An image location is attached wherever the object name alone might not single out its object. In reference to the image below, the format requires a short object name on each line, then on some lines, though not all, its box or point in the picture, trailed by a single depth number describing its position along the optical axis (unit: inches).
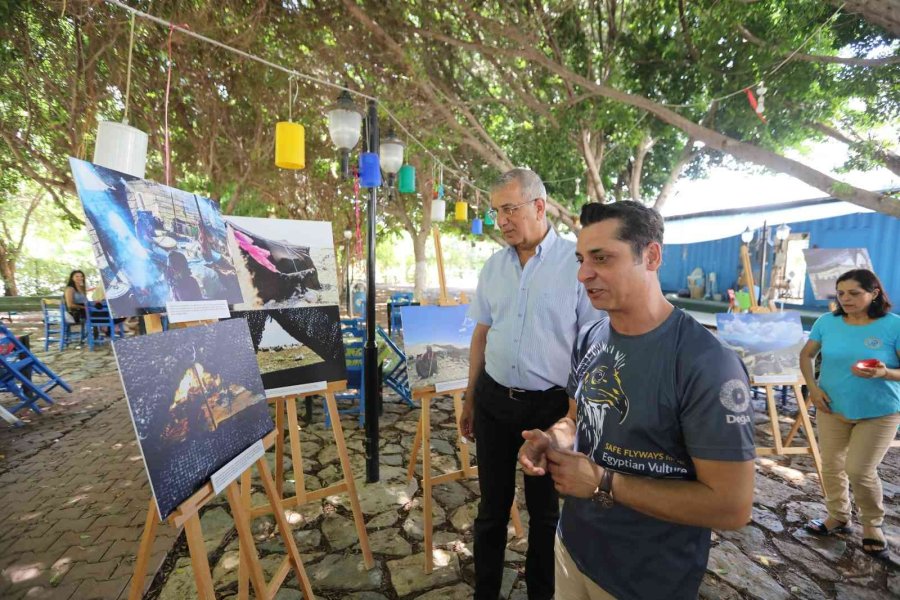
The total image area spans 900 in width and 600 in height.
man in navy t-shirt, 37.9
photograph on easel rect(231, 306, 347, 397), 97.5
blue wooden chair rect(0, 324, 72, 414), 195.5
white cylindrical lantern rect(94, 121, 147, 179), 61.9
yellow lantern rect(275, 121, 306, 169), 115.6
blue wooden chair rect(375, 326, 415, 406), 202.1
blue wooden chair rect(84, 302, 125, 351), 338.3
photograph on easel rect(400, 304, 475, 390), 116.0
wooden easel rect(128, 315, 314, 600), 54.6
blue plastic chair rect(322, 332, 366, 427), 200.1
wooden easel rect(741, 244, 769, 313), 165.3
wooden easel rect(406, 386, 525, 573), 100.3
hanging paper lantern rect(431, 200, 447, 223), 254.8
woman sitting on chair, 348.5
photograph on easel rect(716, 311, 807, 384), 154.6
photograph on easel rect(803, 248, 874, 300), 160.4
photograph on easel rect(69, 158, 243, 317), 58.1
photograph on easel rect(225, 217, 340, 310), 97.6
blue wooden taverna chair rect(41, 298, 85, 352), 332.7
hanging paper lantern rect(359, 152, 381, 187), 134.0
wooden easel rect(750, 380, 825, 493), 143.8
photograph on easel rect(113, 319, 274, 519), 51.1
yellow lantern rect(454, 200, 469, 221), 272.1
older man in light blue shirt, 77.5
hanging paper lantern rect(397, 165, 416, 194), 191.7
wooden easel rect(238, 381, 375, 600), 97.8
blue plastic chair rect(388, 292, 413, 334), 327.4
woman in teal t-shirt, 103.0
